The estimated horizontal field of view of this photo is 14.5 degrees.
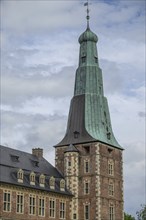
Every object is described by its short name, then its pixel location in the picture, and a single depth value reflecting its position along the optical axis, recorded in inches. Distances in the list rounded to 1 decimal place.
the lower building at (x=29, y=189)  2957.7
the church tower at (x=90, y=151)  3390.7
